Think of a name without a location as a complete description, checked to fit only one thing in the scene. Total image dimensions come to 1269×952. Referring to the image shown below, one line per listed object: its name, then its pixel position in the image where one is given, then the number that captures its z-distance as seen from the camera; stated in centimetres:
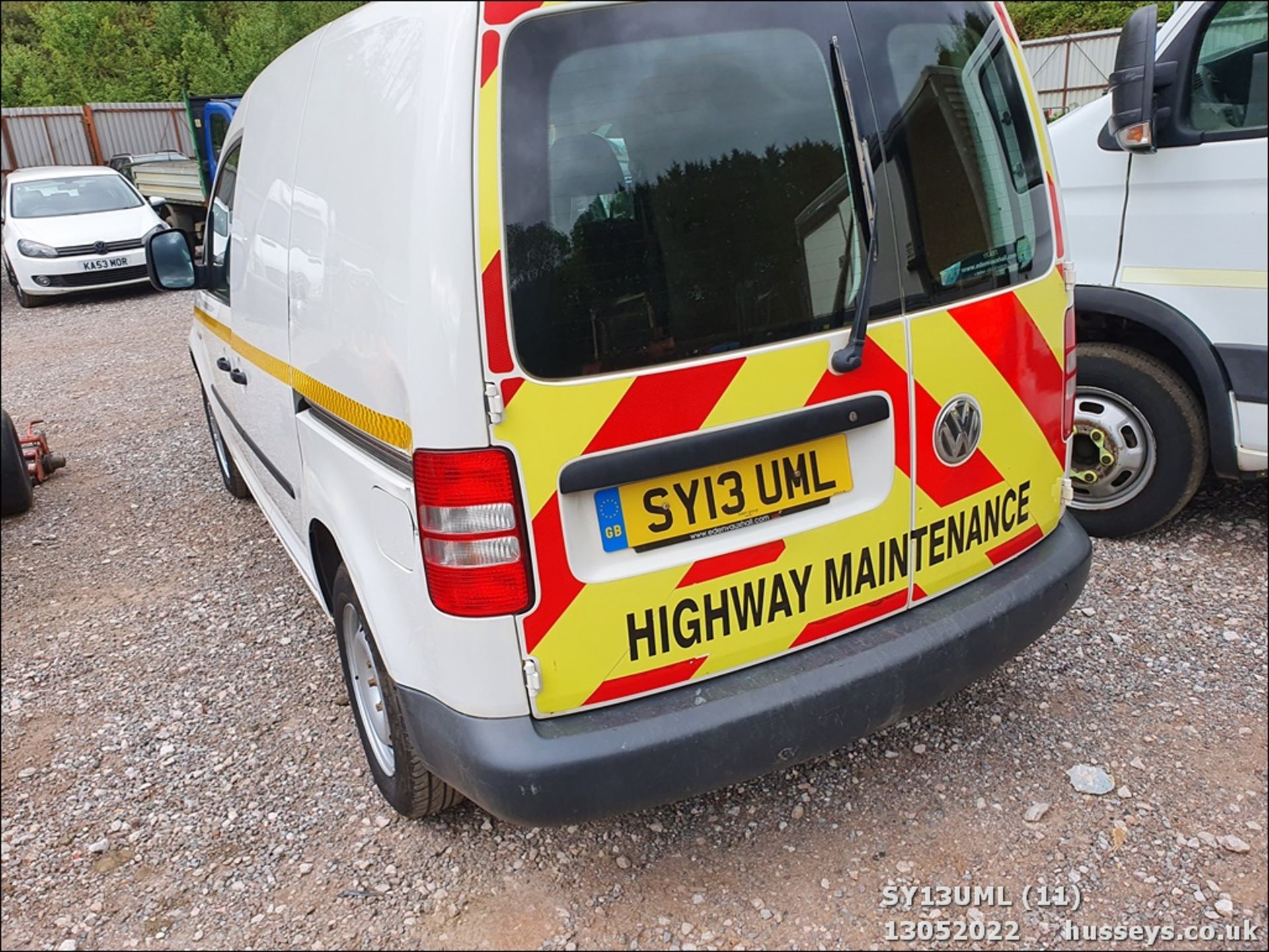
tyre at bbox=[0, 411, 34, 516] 275
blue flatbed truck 1177
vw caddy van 169
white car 1055
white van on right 296
